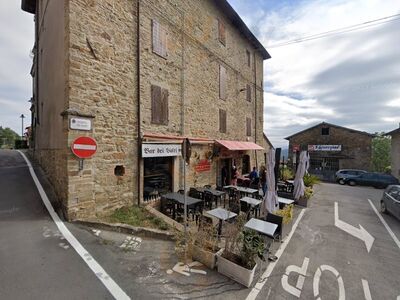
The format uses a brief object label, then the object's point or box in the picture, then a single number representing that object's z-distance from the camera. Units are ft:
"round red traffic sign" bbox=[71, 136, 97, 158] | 18.99
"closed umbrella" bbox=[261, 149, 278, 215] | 23.04
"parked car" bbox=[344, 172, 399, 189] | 60.49
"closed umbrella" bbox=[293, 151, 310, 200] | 33.47
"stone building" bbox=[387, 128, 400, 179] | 67.31
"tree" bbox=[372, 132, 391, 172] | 120.78
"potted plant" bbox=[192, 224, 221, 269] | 14.47
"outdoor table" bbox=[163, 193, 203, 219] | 24.04
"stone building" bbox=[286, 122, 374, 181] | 80.18
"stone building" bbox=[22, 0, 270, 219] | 19.99
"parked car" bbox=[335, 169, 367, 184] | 68.54
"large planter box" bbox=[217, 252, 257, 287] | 12.92
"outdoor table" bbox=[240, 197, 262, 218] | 25.79
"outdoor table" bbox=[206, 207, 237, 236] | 18.93
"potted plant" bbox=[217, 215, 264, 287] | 13.08
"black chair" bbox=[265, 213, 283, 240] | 20.43
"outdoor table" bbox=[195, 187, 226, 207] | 29.37
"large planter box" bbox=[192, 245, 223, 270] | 14.36
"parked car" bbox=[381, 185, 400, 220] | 28.44
